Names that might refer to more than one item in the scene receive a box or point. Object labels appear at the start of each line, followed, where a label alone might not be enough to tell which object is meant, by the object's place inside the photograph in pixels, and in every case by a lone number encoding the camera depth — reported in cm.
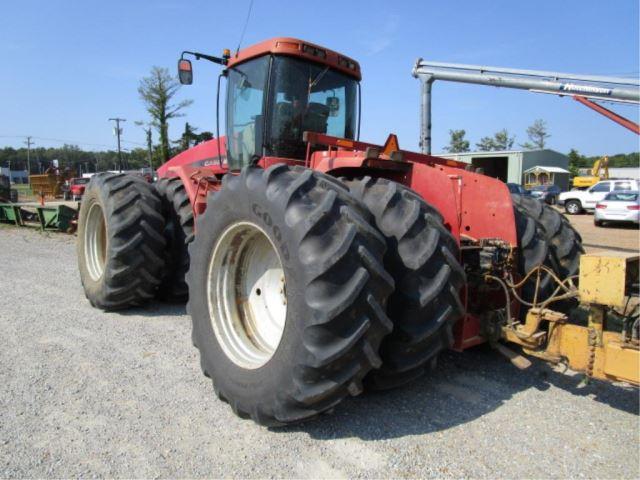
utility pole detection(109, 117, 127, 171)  4134
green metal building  4084
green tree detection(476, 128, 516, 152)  7325
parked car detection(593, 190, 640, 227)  1781
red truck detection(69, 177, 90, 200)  3200
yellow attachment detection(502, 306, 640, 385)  248
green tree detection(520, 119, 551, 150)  7234
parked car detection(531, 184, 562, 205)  3108
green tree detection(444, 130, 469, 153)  6938
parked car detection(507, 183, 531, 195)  2358
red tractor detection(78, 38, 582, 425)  247
